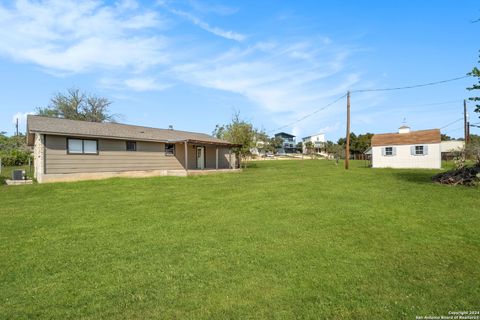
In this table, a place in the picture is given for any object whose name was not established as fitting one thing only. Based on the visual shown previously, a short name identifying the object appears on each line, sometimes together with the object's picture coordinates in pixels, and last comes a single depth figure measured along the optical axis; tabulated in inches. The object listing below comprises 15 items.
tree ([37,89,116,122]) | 1672.0
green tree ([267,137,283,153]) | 2581.7
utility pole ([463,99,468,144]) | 1236.8
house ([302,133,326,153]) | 3146.7
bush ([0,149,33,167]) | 1161.4
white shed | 1062.4
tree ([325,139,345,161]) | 2079.7
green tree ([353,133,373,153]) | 2610.7
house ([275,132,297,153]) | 3692.4
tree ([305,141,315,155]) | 2951.0
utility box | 638.5
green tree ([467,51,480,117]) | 454.9
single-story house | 619.8
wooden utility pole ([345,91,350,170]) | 1008.2
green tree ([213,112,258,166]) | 1151.6
